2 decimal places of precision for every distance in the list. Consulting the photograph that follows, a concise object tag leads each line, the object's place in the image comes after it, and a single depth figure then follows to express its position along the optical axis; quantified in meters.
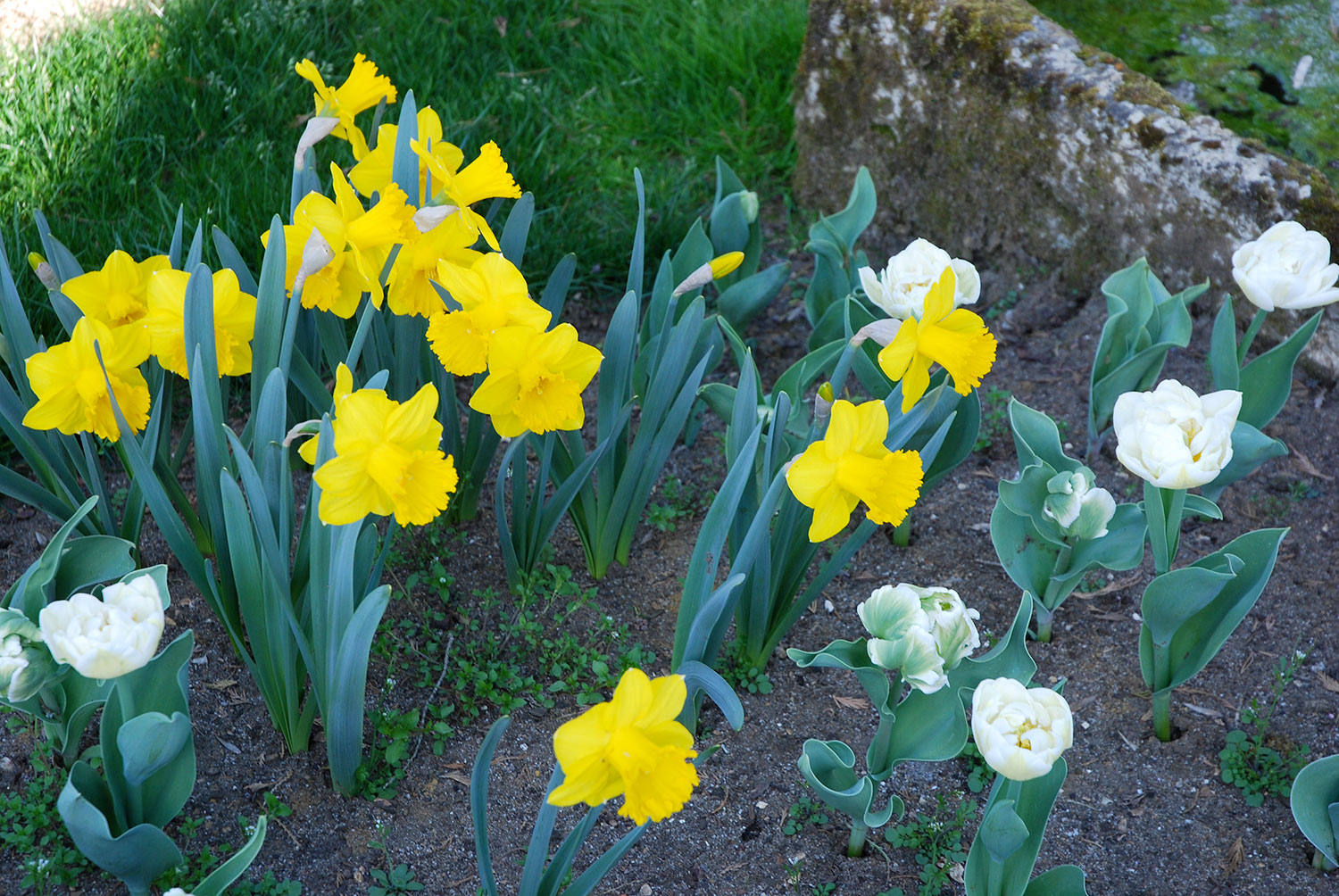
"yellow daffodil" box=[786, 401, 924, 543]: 1.43
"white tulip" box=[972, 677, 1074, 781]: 1.30
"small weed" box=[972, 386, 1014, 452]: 2.55
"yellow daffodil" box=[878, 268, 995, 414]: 1.58
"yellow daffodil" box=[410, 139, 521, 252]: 1.70
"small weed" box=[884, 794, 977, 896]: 1.73
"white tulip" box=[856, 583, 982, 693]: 1.47
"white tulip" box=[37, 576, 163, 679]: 1.25
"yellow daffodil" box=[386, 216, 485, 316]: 1.67
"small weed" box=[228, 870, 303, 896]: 1.62
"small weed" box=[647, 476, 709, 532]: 2.30
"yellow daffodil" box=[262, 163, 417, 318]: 1.59
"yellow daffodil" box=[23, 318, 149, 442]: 1.56
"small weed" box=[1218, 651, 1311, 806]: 1.85
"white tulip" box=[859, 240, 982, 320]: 1.91
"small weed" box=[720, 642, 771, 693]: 2.00
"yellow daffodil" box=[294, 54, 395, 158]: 1.80
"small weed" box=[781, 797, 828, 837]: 1.77
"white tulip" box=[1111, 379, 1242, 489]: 1.55
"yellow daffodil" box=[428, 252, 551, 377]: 1.57
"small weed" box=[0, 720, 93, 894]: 1.58
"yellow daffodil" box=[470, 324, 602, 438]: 1.54
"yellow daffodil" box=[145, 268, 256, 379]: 1.66
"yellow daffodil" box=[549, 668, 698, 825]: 1.16
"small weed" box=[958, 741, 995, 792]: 1.84
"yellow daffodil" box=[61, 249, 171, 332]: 1.72
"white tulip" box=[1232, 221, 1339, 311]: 1.91
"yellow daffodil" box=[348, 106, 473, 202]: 1.85
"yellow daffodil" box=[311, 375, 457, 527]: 1.27
